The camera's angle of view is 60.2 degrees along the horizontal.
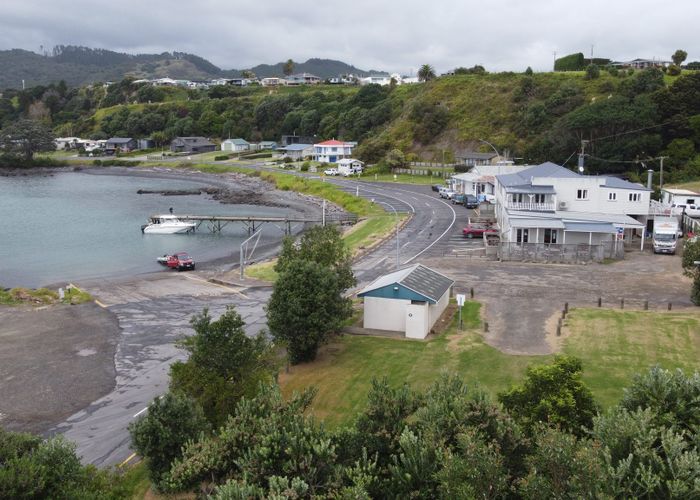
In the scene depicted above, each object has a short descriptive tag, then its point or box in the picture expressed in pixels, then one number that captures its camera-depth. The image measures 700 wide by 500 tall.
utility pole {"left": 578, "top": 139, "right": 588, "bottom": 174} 61.89
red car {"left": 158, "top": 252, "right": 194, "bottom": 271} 53.91
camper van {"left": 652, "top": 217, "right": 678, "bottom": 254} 47.03
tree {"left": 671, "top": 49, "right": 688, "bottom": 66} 124.94
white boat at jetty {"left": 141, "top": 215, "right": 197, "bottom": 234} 73.38
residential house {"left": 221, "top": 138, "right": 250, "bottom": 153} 152.00
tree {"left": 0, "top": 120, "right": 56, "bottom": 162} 148.50
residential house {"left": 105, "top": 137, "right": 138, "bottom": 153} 165.00
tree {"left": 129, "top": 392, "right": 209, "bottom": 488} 16.73
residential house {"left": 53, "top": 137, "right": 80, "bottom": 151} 171.65
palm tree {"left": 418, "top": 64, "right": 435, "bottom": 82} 152.75
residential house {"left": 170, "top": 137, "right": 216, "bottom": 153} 157.62
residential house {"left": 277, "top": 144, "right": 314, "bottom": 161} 133.12
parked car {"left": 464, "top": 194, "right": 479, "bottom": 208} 70.94
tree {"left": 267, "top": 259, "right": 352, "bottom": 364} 26.45
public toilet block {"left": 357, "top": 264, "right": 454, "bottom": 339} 29.36
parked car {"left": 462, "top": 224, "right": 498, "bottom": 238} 54.53
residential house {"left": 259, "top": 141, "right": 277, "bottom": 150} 152.88
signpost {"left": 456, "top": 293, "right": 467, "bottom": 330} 29.64
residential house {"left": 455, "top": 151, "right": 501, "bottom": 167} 99.11
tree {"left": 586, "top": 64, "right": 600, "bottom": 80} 117.62
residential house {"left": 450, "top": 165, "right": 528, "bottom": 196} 71.75
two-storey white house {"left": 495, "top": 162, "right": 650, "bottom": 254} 50.28
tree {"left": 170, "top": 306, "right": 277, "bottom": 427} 19.94
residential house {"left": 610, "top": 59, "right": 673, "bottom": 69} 139.82
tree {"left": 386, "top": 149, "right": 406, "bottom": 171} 106.75
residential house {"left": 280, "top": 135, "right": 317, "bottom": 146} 151.71
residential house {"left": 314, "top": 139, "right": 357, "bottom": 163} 122.38
